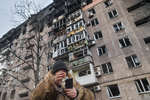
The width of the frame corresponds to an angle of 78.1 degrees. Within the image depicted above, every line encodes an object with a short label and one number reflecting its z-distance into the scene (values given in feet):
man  4.80
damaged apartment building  38.37
